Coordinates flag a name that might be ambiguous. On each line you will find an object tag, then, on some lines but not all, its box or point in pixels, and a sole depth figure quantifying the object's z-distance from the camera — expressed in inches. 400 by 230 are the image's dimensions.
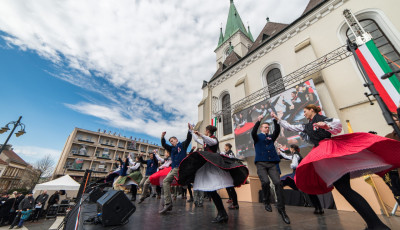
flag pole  96.5
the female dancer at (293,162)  169.0
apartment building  1283.5
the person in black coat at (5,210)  348.8
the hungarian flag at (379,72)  185.9
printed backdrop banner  302.0
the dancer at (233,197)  159.4
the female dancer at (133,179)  226.1
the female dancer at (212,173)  98.0
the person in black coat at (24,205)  349.4
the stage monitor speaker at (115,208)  92.9
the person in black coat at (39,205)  407.2
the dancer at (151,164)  250.1
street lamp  339.5
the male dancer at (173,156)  133.3
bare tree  1487.8
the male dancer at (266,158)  121.8
